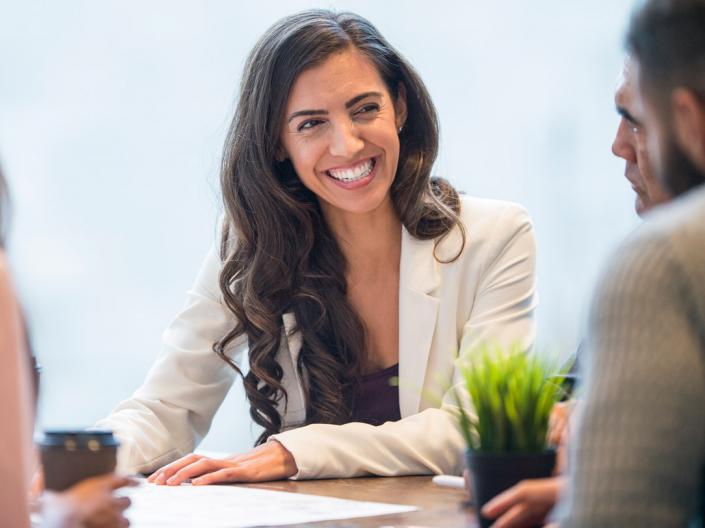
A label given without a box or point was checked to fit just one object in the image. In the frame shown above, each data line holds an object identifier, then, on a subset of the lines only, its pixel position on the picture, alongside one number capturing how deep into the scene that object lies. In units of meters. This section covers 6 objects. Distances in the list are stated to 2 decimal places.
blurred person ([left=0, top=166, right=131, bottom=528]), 1.62
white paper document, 2.10
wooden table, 2.07
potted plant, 1.94
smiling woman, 2.63
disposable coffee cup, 1.93
